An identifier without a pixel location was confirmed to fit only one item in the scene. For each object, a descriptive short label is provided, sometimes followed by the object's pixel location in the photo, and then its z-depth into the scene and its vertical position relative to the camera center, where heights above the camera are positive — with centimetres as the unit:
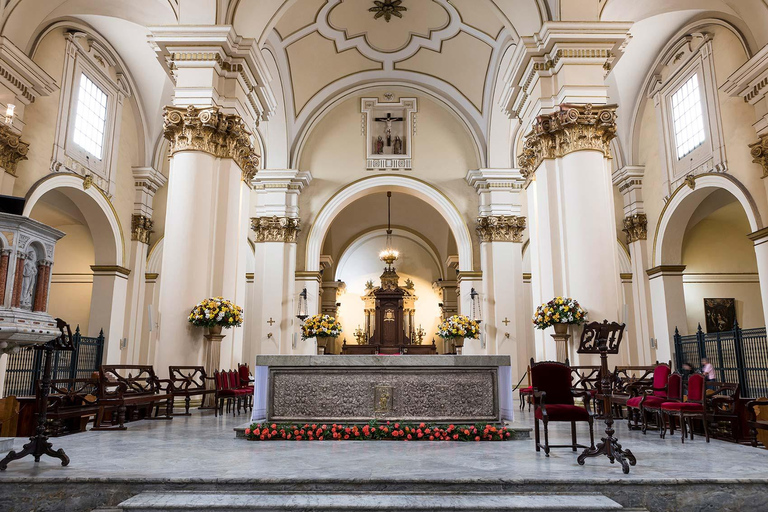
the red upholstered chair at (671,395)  693 -27
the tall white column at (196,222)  899 +243
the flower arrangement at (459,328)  1391 +109
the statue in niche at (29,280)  471 +76
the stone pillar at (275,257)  1527 +316
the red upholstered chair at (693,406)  647 -37
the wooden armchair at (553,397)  527 -23
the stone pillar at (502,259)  1520 +312
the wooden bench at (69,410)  661 -44
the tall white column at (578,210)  885 +258
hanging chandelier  2319 +468
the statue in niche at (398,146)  1727 +671
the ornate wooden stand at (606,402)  473 -28
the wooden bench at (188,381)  861 -12
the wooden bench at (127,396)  729 -32
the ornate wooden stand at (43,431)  460 -49
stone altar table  688 -18
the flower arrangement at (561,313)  858 +89
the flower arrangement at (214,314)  880 +89
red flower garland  645 -66
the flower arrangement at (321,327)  1036 +83
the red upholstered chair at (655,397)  717 -30
